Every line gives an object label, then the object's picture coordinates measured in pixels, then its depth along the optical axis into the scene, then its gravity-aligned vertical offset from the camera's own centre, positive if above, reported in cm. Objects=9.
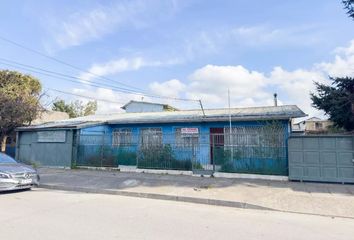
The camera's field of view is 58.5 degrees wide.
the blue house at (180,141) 1418 +65
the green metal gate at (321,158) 1261 -20
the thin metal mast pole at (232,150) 1464 +14
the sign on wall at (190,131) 1802 +126
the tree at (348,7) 1510 +698
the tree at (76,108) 5056 +745
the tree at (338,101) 1476 +248
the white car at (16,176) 1059 -82
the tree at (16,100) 2302 +395
